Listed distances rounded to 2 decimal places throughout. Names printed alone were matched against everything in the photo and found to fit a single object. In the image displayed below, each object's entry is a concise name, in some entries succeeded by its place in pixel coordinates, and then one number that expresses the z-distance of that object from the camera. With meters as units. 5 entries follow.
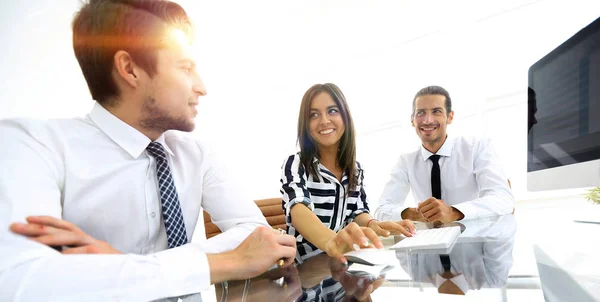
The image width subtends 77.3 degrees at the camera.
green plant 1.79
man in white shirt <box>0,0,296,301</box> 0.77
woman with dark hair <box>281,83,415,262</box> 1.60
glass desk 0.68
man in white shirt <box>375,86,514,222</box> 2.37
